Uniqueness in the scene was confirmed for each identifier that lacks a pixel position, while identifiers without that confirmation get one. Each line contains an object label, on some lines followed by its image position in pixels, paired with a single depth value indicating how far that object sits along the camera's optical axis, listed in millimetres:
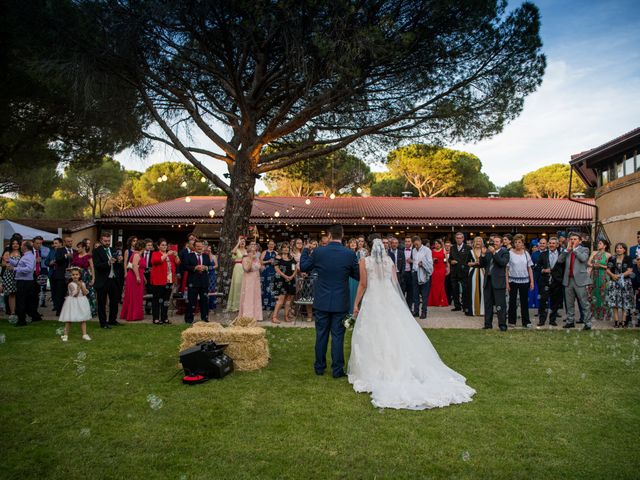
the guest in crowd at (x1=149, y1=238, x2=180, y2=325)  9375
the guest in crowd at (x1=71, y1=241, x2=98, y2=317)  9883
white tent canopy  15956
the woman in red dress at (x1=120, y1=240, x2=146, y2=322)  9828
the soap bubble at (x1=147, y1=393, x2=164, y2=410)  4254
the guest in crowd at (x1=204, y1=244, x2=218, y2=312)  11138
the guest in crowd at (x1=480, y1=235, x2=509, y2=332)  8719
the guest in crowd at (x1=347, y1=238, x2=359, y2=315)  10391
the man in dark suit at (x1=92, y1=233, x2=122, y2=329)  8781
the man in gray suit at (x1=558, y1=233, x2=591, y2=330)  8961
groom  5559
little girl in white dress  7320
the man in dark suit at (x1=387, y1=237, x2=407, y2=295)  10797
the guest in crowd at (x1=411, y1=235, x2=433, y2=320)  10258
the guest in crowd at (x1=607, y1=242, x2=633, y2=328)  9398
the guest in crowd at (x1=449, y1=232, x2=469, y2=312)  11382
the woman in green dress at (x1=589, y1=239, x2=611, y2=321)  9672
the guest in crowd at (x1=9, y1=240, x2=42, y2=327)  9195
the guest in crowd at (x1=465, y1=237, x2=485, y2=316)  10703
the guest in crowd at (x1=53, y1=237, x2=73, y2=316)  10172
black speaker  5238
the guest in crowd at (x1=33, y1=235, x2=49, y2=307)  10523
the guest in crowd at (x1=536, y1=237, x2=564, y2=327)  9398
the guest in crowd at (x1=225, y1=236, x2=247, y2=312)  11344
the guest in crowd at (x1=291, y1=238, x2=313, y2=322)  10352
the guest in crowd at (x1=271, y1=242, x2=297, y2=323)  9984
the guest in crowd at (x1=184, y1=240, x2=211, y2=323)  9367
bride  4590
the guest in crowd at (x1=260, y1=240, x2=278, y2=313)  10969
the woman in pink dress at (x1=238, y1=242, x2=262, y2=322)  9773
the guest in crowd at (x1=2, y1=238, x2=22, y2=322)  9602
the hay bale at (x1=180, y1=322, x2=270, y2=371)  5770
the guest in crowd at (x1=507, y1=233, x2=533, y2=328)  9109
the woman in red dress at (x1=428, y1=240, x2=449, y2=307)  13164
